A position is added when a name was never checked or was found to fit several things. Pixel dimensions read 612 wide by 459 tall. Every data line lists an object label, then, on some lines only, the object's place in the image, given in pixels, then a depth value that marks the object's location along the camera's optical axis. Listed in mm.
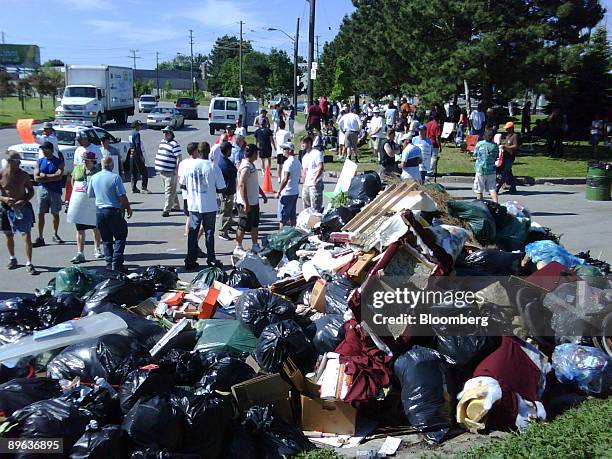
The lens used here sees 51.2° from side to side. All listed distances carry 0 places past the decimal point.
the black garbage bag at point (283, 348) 5465
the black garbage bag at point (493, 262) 6992
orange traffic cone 15202
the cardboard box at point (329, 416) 5152
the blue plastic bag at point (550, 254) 7598
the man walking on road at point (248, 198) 9758
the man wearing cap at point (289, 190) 10445
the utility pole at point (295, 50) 35900
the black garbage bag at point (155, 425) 4223
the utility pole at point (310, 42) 24219
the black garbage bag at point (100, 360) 5055
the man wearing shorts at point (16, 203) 8867
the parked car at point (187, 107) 47531
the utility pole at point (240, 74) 62356
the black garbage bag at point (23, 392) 4559
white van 36219
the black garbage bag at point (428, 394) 5066
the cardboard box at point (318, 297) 6612
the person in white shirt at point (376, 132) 20656
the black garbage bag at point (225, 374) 4984
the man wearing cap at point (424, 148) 13688
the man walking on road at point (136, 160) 15469
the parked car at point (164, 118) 38662
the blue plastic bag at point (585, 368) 5449
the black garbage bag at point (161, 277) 7574
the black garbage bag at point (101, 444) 4043
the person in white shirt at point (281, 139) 16723
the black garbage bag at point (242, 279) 7387
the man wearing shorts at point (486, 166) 12844
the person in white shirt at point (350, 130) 19641
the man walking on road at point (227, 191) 10859
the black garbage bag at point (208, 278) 7516
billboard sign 104250
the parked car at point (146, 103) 52000
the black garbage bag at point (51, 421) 4090
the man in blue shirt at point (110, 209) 8391
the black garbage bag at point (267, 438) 4555
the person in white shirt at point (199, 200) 8992
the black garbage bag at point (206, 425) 4352
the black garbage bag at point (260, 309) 6160
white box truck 35312
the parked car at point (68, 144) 16834
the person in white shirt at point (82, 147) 10987
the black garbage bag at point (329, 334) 5918
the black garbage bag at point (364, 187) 9980
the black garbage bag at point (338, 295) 6320
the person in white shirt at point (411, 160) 11945
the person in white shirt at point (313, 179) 10875
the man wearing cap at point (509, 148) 15242
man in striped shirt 13047
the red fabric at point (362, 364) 5242
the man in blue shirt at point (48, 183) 10359
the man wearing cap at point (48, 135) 12133
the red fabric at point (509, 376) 5043
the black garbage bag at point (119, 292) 6742
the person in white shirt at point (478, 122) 22109
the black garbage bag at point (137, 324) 5965
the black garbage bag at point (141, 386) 4516
